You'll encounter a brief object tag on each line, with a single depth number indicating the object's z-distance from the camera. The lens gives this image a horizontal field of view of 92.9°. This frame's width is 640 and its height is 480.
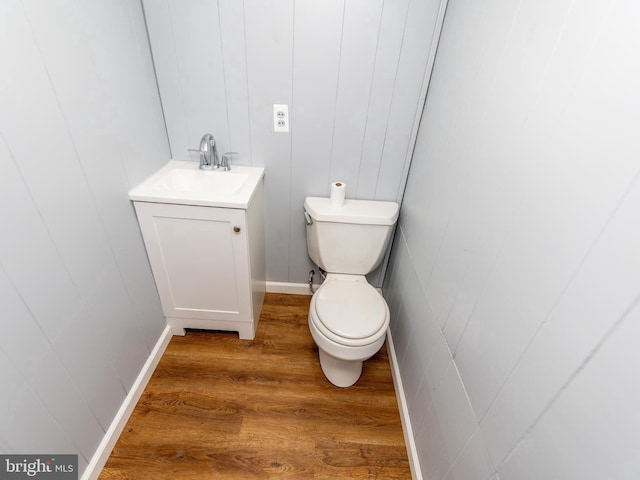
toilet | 1.29
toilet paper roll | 1.54
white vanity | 1.29
